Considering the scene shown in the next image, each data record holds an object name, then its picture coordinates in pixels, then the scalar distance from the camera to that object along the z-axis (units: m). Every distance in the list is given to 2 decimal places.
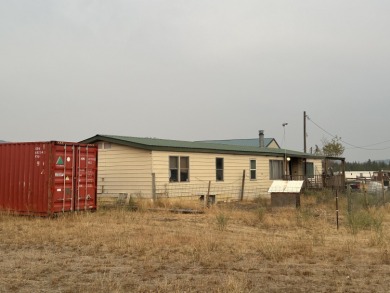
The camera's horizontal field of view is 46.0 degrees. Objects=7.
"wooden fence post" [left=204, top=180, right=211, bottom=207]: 18.22
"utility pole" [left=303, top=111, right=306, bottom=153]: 42.42
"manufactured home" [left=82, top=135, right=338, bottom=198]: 18.92
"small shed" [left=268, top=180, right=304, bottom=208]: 17.83
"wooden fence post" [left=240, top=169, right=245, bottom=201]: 23.86
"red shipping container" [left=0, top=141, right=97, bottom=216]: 13.97
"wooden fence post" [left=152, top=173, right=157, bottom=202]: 18.61
